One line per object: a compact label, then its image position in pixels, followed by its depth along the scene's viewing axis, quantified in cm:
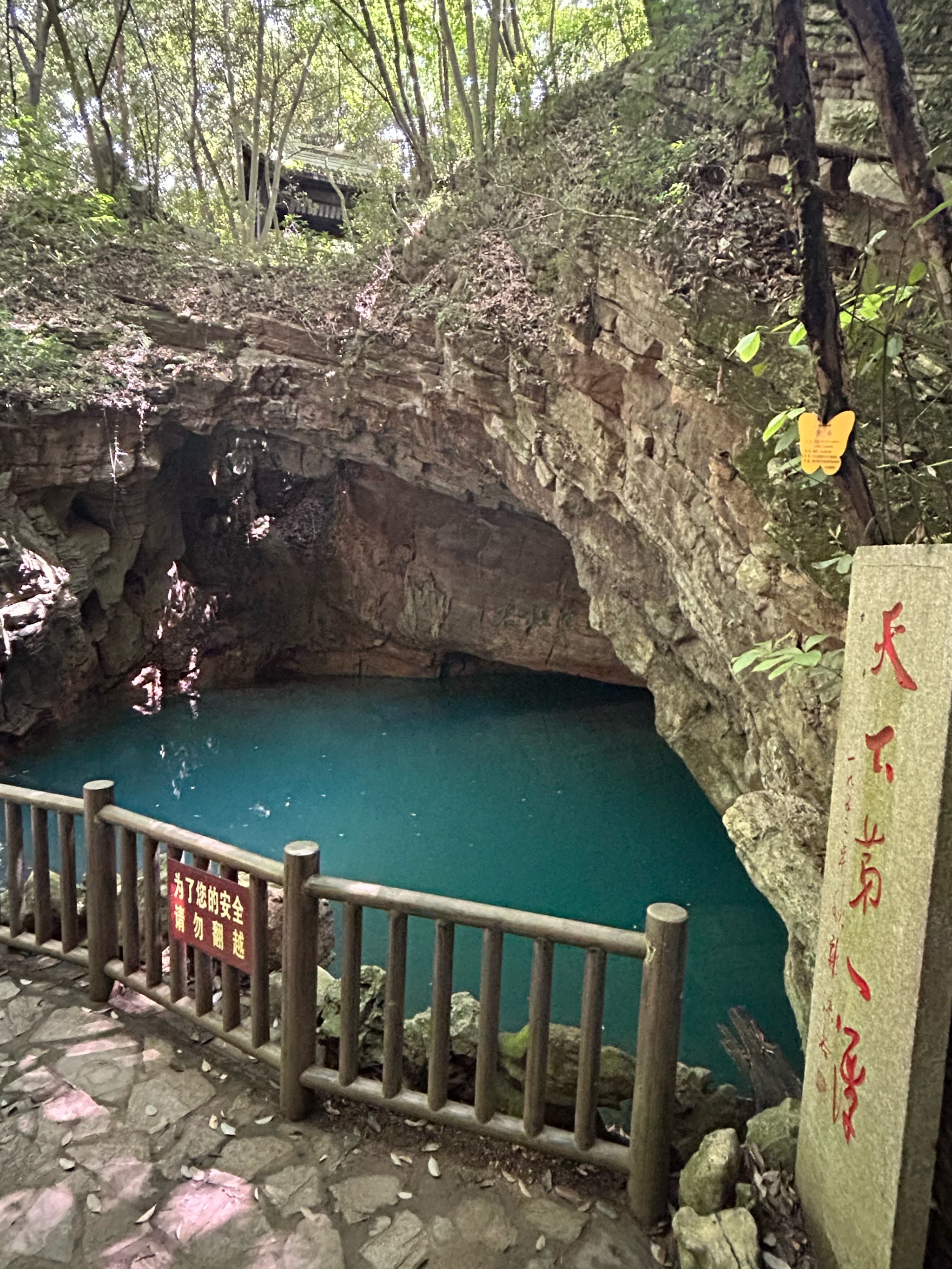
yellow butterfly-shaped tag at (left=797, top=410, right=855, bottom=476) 205
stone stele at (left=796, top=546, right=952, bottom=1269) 170
